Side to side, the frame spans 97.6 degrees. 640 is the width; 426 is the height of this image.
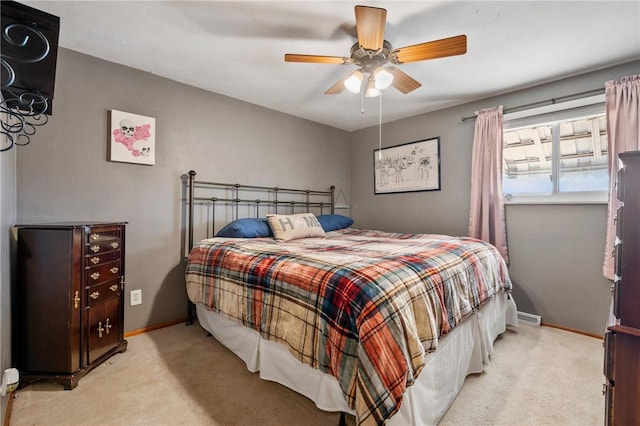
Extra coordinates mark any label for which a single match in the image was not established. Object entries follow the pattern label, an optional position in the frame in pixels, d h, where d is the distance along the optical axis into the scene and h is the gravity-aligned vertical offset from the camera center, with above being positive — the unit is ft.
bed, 3.74 -1.78
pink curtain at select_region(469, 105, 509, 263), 9.31 +0.98
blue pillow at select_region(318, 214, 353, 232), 11.08 -0.48
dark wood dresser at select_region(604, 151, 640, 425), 2.82 -0.99
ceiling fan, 5.11 +3.30
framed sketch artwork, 11.34 +1.88
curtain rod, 7.90 +3.38
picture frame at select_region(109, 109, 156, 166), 7.64 +2.00
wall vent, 8.71 -3.40
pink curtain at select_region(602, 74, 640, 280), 7.14 +2.23
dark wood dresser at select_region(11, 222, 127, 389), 5.46 -1.89
